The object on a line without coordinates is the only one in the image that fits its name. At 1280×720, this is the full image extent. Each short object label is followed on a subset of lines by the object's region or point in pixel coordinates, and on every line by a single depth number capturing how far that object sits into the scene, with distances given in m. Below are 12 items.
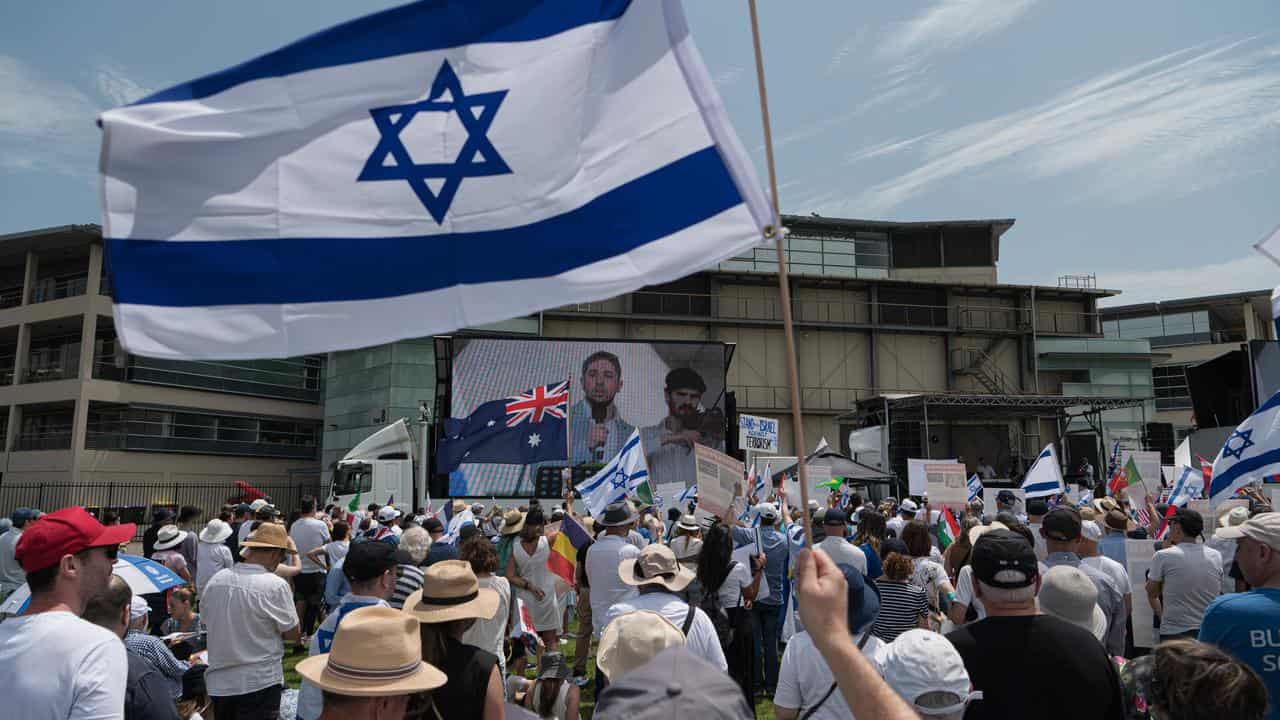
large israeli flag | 3.29
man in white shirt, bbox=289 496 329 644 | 11.07
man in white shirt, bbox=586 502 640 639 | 7.36
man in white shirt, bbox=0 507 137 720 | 2.67
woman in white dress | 8.51
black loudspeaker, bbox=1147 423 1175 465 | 40.50
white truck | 24.00
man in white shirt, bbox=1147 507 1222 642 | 6.07
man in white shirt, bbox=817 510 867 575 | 6.62
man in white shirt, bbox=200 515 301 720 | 5.20
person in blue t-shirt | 3.30
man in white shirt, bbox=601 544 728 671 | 4.70
